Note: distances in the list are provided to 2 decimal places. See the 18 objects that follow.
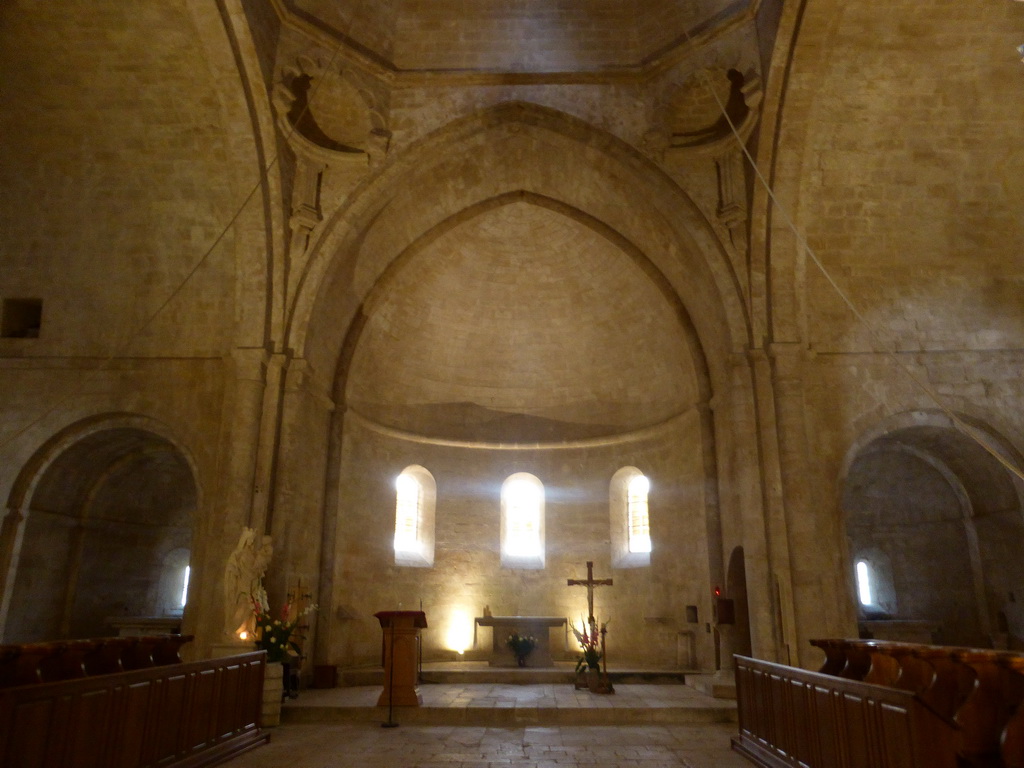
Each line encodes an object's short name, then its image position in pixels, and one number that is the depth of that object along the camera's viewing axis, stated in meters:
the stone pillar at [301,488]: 12.83
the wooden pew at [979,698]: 4.65
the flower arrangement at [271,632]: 11.02
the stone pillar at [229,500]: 12.29
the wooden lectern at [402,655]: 10.73
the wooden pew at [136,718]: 5.19
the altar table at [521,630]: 15.62
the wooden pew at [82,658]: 5.80
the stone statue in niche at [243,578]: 10.80
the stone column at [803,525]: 11.76
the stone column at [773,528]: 11.67
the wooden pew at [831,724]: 4.98
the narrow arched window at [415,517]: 17.67
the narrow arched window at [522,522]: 18.36
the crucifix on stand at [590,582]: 14.25
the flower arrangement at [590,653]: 13.02
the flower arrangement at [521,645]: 15.38
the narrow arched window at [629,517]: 17.66
